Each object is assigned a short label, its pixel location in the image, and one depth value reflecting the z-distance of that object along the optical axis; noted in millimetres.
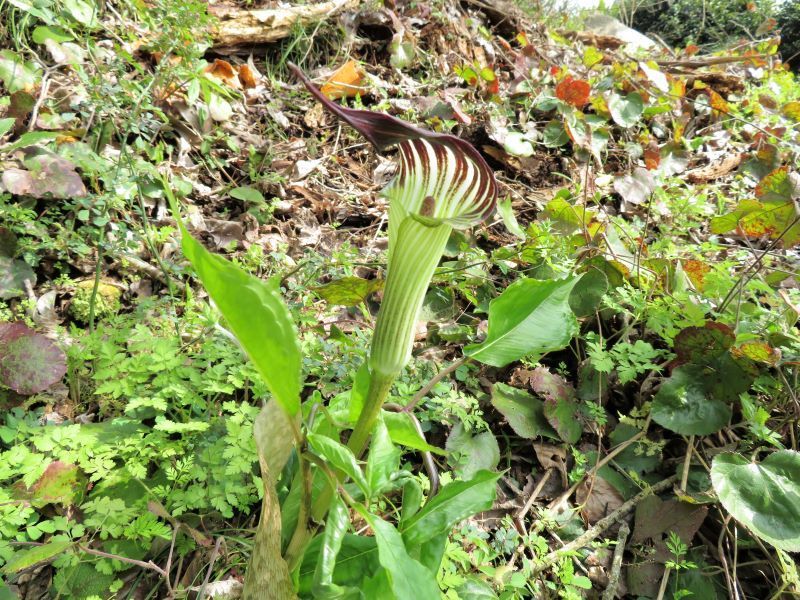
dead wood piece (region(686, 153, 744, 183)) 857
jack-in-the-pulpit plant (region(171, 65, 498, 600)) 233
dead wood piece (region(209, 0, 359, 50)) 843
